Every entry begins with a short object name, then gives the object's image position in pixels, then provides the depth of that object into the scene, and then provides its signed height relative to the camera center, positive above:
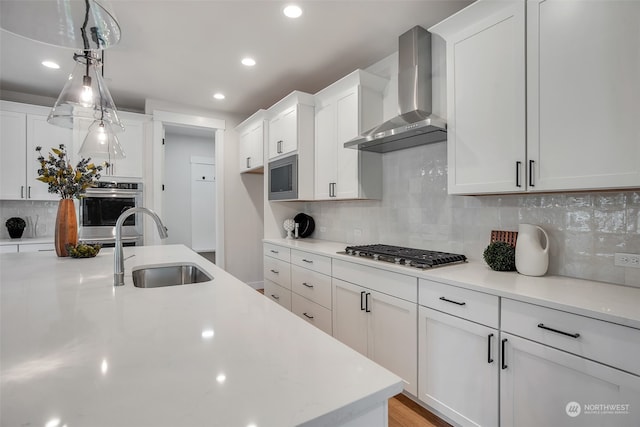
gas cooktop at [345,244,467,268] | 1.88 -0.30
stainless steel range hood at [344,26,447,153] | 2.23 +0.90
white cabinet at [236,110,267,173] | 3.93 +0.93
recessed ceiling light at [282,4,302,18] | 2.16 +1.43
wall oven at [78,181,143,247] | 3.60 -0.01
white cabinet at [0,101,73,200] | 3.40 +0.74
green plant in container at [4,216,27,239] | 3.54 -0.18
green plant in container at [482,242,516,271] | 1.78 -0.27
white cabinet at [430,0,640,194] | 1.30 +0.57
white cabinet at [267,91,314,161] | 3.21 +0.94
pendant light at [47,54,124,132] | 1.87 +0.72
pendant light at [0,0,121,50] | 0.91 +0.61
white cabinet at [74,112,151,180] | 3.83 +0.83
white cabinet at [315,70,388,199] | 2.70 +0.73
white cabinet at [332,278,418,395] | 1.87 -0.79
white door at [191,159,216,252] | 5.85 +0.10
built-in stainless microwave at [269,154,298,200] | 3.28 +0.37
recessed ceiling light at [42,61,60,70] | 2.96 +1.43
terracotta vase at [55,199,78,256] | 2.17 -0.11
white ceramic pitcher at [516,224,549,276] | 1.66 -0.22
